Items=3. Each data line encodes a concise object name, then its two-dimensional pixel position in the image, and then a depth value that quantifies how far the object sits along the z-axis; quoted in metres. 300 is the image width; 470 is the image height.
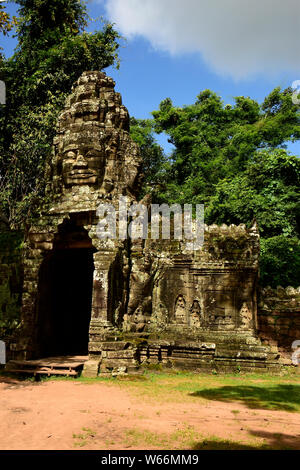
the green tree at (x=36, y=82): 20.88
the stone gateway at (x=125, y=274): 9.89
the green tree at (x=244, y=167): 16.73
